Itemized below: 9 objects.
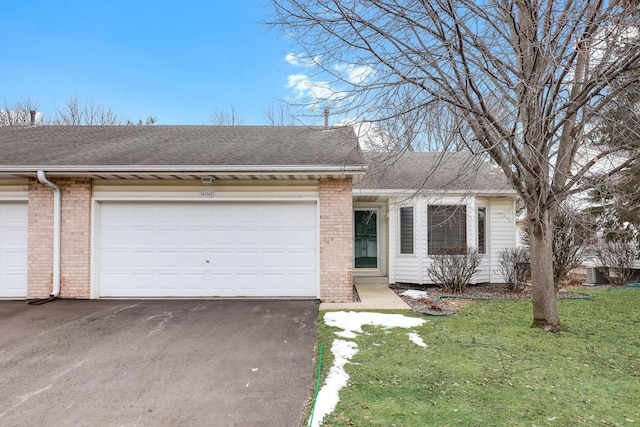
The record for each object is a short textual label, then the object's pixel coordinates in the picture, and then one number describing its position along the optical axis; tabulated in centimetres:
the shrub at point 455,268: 919
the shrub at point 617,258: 1162
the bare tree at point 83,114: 2138
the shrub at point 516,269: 924
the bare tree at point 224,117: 2209
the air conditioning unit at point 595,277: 1352
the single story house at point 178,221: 754
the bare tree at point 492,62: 435
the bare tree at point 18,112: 2147
